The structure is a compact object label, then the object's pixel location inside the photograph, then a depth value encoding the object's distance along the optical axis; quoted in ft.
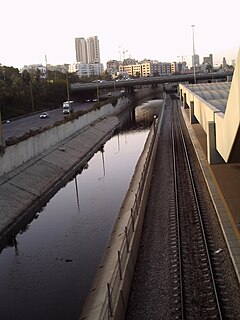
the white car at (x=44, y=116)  177.47
